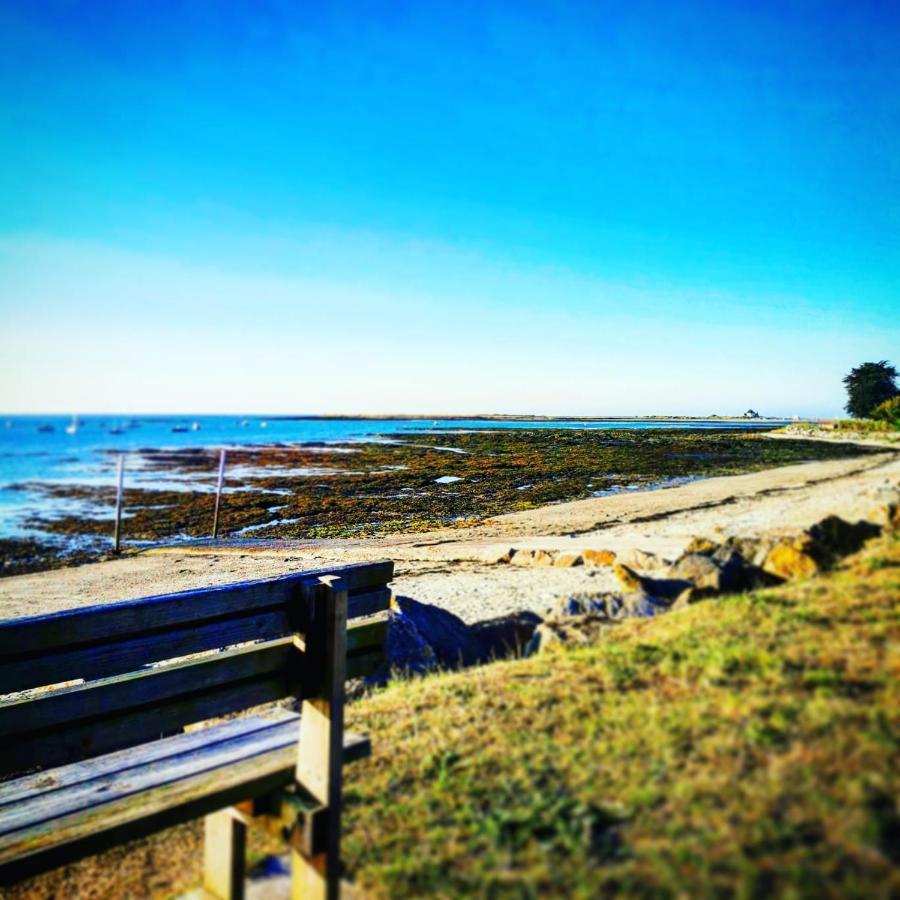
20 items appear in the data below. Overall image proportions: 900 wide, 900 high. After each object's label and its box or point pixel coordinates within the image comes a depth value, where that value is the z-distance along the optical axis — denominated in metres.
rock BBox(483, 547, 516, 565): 8.70
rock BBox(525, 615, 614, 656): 4.75
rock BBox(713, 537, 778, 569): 5.79
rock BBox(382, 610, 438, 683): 5.66
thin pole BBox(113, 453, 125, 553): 15.00
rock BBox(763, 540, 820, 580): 5.10
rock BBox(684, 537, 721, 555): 6.57
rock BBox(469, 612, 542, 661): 6.17
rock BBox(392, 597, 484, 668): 5.93
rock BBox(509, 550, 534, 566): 8.43
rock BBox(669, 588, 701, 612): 5.16
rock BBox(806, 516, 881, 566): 5.11
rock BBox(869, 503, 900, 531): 5.23
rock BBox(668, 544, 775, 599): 5.33
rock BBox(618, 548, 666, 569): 7.10
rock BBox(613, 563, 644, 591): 6.38
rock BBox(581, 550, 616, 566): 7.61
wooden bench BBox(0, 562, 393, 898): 2.52
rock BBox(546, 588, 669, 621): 5.68
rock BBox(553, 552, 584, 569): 7.91
